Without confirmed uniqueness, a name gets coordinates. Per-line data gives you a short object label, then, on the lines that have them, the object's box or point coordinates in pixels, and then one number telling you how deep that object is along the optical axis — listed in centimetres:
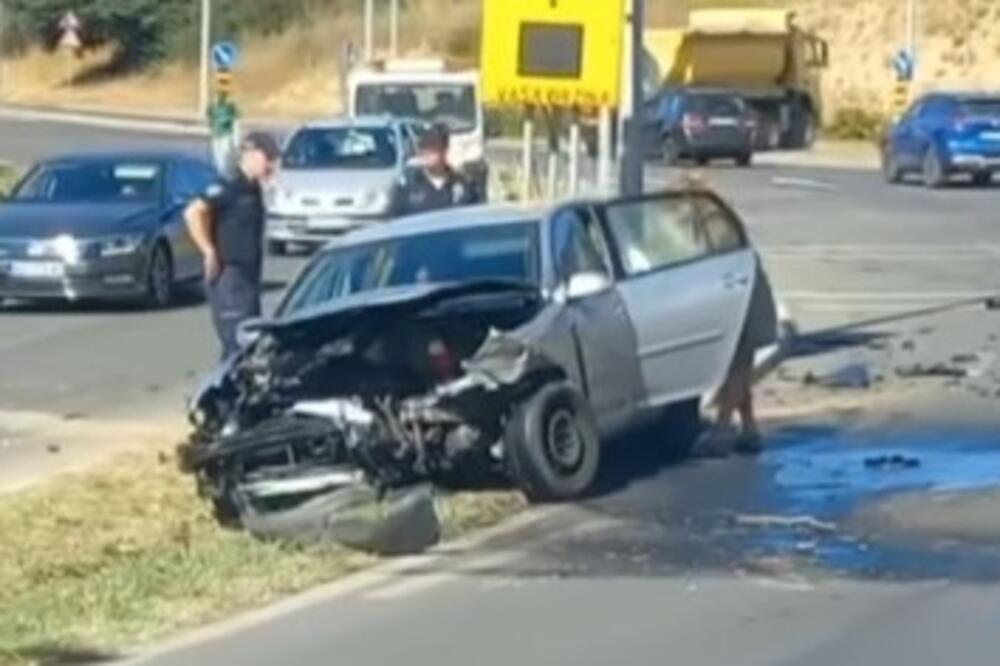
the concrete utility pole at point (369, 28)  8725
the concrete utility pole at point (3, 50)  11019
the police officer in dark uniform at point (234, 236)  2075
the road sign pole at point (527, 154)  3084
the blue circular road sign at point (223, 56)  7081
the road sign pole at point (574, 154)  2614
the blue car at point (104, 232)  3084
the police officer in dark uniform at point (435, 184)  3541
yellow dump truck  7669
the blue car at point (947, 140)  5643
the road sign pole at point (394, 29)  9196
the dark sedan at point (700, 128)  6800
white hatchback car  3906
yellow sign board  2530
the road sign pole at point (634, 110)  2489
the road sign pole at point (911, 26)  8800
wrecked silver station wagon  1666
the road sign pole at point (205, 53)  8969
